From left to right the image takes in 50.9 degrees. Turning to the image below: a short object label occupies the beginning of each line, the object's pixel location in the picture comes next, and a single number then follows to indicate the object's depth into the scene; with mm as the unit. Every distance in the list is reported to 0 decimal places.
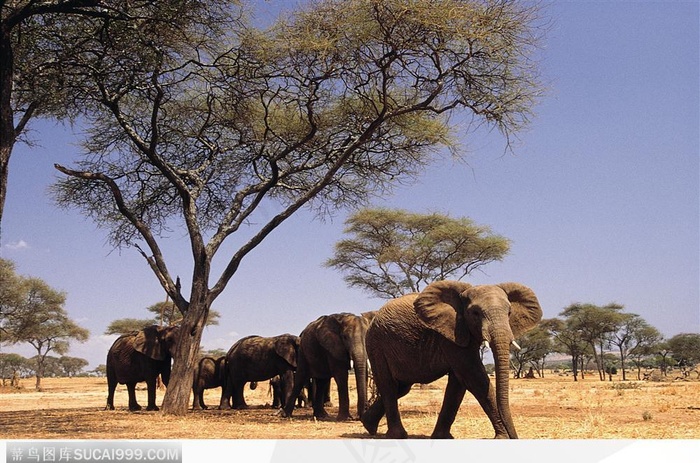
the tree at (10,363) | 67000
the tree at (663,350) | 56012
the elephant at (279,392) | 19172
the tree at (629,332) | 52875
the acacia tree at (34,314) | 40344
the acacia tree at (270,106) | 14953
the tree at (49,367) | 69538
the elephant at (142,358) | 18062
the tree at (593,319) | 48938
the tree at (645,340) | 54688
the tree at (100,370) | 76719
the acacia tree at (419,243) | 31797
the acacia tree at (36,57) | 11125
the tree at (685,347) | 55219
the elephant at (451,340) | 8015
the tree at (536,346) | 54756
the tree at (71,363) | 75000
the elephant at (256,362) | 18156
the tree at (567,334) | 51906
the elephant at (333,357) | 13883
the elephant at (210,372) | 21731
